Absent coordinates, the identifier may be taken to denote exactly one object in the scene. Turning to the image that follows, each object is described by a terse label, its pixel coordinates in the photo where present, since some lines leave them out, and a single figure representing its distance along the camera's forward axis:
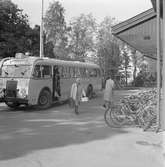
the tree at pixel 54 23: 39.59
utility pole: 23.47
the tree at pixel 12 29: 26.81
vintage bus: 13.82
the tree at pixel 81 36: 43.22
